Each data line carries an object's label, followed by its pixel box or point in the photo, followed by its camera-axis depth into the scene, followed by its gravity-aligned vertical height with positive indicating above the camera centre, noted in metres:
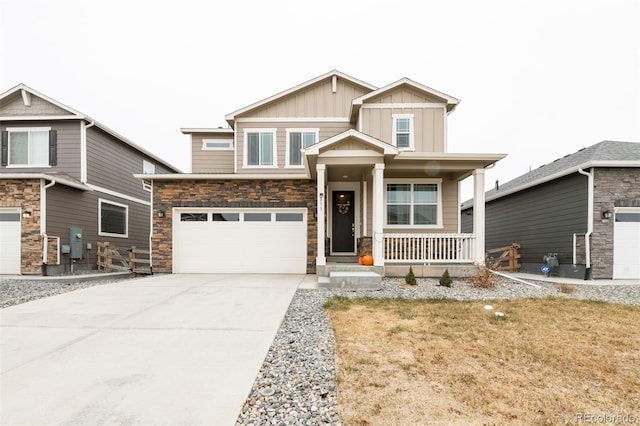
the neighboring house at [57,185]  9.83 +0.98
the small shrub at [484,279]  7.56 -1.57
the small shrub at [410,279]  7.62 -1.57
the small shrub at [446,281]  7.47 -1.58
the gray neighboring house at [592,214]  9.17 +0.01
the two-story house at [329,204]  9.06 +0.34
